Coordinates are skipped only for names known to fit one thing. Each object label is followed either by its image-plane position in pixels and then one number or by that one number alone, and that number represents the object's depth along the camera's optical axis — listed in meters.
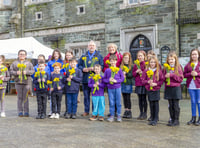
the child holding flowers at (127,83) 6.75
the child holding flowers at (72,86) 6.84
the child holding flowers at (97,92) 6.56
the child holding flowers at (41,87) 6.93
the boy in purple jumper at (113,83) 6.34
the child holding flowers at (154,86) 6.02
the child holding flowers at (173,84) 5.84
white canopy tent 12.84
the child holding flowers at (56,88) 6.89
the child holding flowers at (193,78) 6.02
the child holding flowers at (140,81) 6.59
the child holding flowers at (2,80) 7.36
